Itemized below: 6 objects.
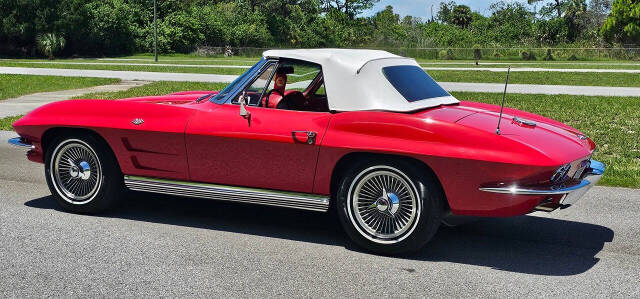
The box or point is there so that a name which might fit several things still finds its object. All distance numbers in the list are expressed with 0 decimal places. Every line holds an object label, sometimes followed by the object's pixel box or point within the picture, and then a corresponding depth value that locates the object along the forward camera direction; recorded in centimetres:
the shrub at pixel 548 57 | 5112
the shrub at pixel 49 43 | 4894
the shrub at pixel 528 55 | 5175
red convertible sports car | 484
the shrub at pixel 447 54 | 5353
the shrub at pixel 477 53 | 5172
